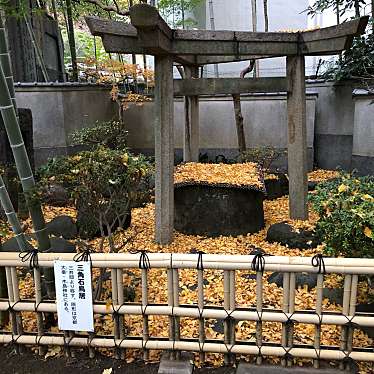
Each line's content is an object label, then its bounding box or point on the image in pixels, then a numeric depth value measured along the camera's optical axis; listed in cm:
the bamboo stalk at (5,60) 297
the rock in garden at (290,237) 461
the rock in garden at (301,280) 370
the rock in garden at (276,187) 713
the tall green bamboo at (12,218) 290
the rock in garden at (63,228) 502
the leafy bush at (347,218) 284
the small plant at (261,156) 794
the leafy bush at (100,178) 304
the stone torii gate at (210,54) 411
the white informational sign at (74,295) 268
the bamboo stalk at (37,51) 949
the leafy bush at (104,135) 772
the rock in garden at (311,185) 737
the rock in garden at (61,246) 413
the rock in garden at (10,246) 426
